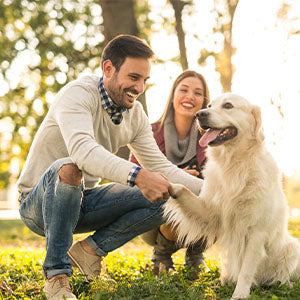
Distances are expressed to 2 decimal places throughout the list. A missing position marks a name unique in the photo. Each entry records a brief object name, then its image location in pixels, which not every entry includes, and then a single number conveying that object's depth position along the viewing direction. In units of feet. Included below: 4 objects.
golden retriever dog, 10.33
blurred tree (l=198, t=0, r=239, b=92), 30.27
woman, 13.19
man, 9.43
